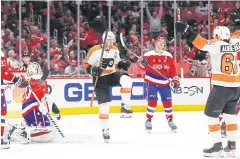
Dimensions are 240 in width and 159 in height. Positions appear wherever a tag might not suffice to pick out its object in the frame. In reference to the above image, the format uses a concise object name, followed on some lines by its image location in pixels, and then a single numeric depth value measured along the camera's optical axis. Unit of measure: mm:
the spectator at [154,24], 18393
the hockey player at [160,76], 11599
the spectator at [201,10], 18633
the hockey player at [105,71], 9857
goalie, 9623
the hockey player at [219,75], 7995
